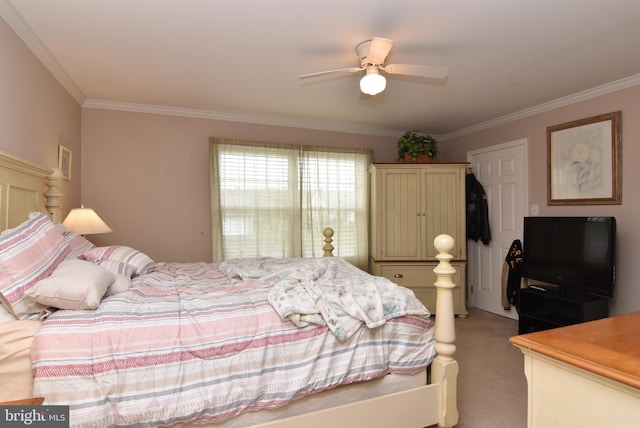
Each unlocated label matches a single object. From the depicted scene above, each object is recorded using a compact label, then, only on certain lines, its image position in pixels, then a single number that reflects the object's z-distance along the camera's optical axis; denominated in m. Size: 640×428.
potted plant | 4.24
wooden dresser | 0.78
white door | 3.94
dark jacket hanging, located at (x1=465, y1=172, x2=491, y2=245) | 4.28
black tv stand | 2.86
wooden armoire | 4.13
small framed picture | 2.89
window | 3.91
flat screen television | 2.87
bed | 1.30
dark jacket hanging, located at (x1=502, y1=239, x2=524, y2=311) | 3.78
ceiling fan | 2.24
